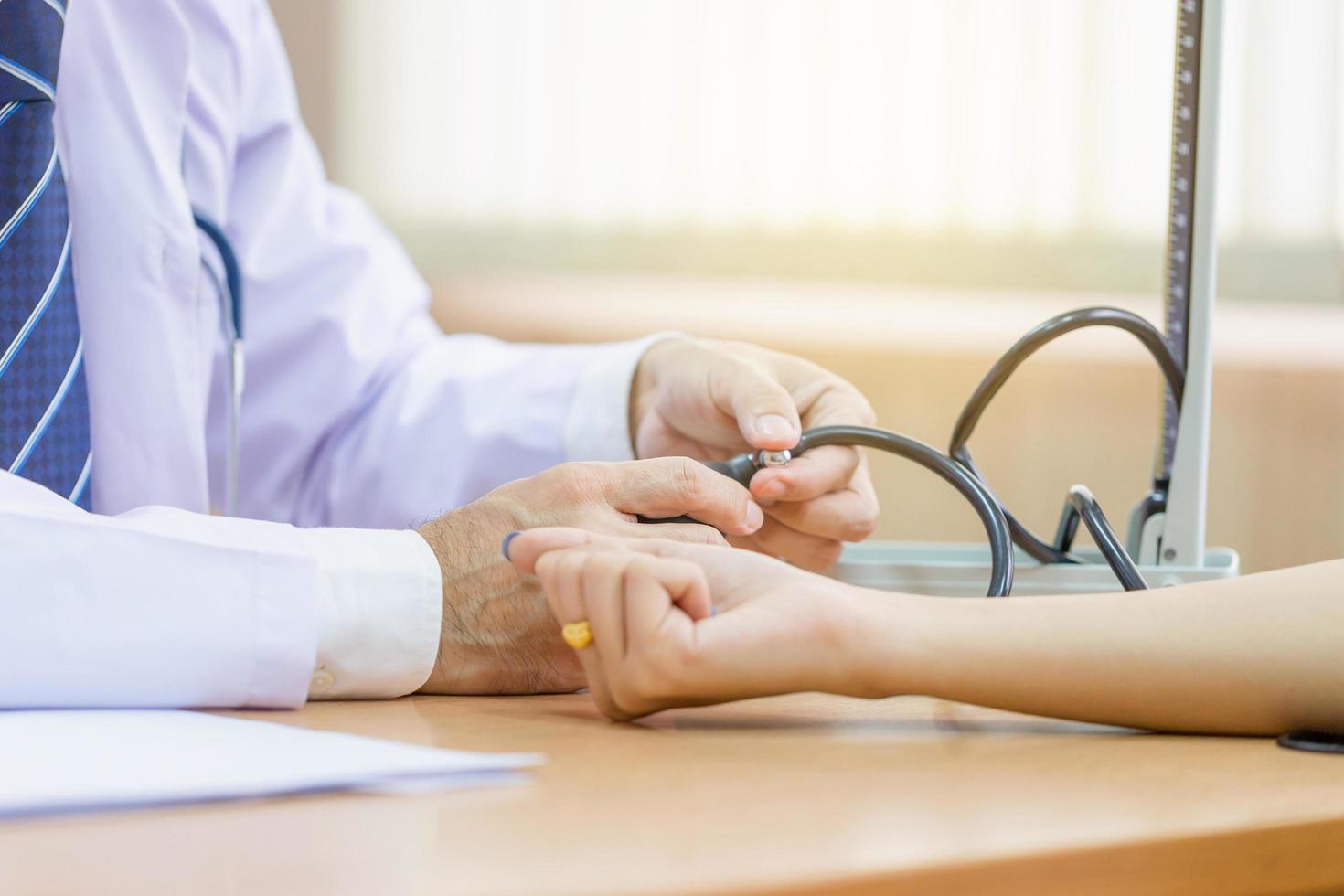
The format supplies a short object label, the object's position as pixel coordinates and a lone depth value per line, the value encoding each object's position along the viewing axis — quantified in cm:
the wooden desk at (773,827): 130
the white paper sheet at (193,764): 141
